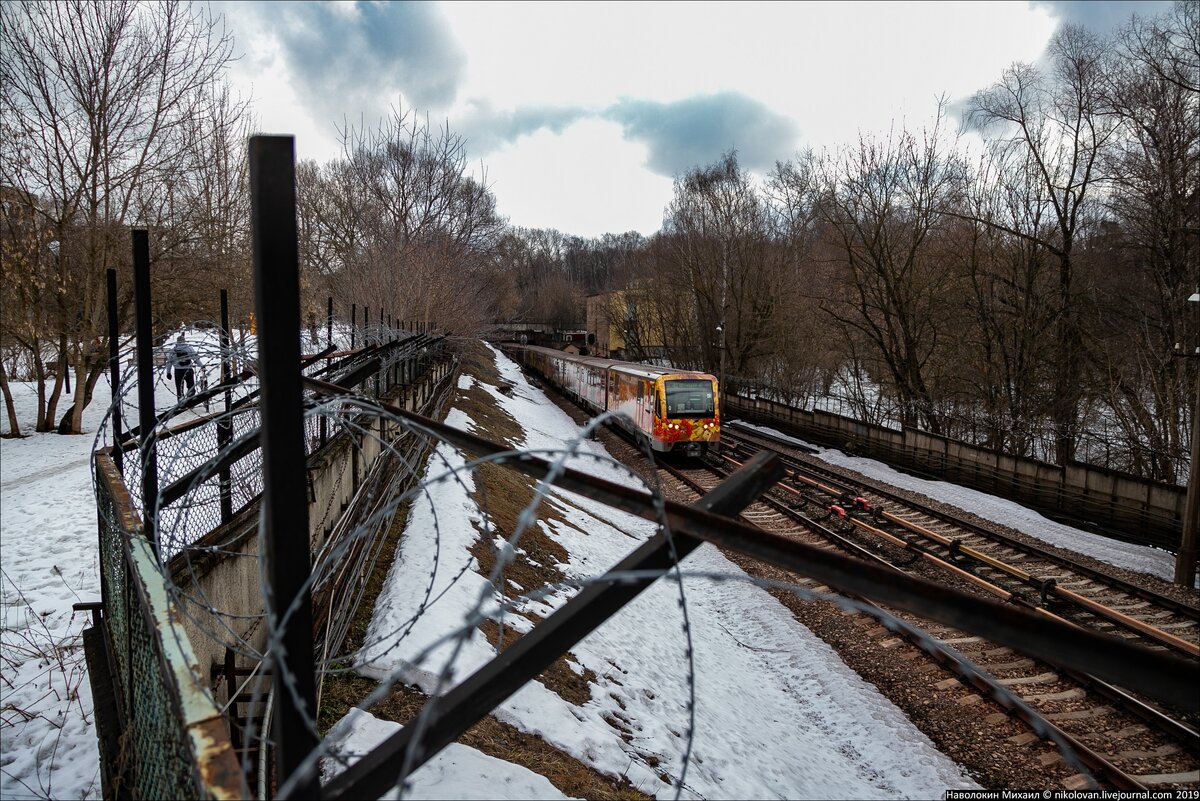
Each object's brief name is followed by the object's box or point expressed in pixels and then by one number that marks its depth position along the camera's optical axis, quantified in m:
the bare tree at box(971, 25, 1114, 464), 20.31
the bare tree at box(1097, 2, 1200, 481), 17.41
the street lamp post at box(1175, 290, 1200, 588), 10.74
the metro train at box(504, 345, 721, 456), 18.61
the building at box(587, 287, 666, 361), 43.50
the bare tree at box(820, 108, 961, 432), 24.94
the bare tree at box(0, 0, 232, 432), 15.23
